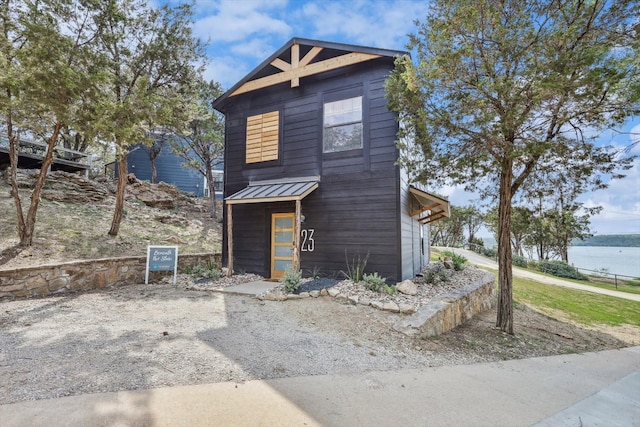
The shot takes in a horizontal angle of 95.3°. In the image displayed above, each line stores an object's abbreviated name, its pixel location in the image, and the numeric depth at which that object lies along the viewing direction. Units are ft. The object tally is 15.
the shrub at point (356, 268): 22.55
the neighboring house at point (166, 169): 63.00
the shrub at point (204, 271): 25.98
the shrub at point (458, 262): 32.15
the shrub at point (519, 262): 69.57
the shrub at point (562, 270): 62.23
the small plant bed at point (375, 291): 18.39
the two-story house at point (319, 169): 23.41
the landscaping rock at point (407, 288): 20.26
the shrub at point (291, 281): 20.92
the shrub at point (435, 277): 23.90
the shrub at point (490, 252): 86.33
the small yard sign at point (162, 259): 23.90
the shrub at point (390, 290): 19.83
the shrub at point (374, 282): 20.59
